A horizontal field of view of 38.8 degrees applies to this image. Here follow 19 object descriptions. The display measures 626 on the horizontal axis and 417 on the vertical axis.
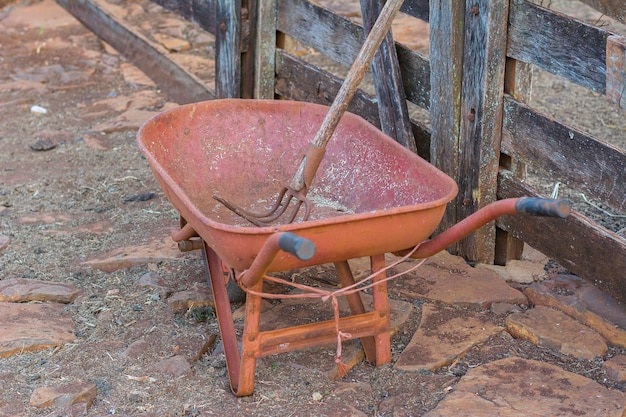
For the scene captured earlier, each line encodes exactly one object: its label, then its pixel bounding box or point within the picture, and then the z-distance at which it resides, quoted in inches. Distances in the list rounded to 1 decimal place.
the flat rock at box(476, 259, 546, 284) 152.6
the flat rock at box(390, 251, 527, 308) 145.5
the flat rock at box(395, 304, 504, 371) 129.3
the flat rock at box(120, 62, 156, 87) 279.6
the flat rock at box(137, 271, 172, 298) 152.6
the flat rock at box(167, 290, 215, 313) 146.3
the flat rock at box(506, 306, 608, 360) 130.6
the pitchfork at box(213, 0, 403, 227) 122.6
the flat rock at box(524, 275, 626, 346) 135.5
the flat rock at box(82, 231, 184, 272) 162.4
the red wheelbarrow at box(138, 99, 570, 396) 106.7
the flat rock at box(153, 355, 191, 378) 128.4
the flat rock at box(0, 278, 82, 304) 151.1
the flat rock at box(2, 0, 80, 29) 338.3
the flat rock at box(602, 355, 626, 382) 124.1
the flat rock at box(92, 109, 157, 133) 240.5
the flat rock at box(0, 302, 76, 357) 136.2
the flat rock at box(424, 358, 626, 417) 115.6
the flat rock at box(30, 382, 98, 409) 120.8
